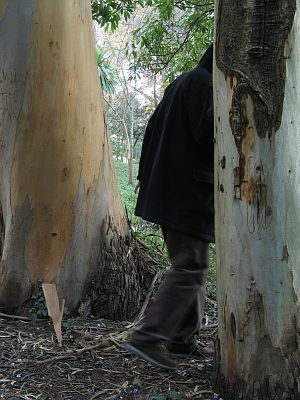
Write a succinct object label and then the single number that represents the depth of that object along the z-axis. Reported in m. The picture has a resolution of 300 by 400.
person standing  3.02
